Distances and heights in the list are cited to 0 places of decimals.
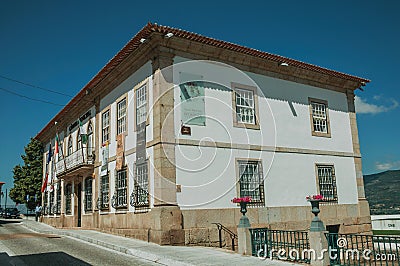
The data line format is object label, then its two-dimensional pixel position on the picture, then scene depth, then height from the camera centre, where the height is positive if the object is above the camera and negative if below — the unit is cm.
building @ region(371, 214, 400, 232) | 1950 -173
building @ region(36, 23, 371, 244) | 1125 +191
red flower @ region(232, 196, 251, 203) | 916 -8
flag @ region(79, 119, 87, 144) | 1680 +307
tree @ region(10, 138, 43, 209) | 2942 +207
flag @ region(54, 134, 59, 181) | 2088 +260
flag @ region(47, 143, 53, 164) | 2358 +291
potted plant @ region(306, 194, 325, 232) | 720 -54
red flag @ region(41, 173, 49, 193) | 2444 +128
